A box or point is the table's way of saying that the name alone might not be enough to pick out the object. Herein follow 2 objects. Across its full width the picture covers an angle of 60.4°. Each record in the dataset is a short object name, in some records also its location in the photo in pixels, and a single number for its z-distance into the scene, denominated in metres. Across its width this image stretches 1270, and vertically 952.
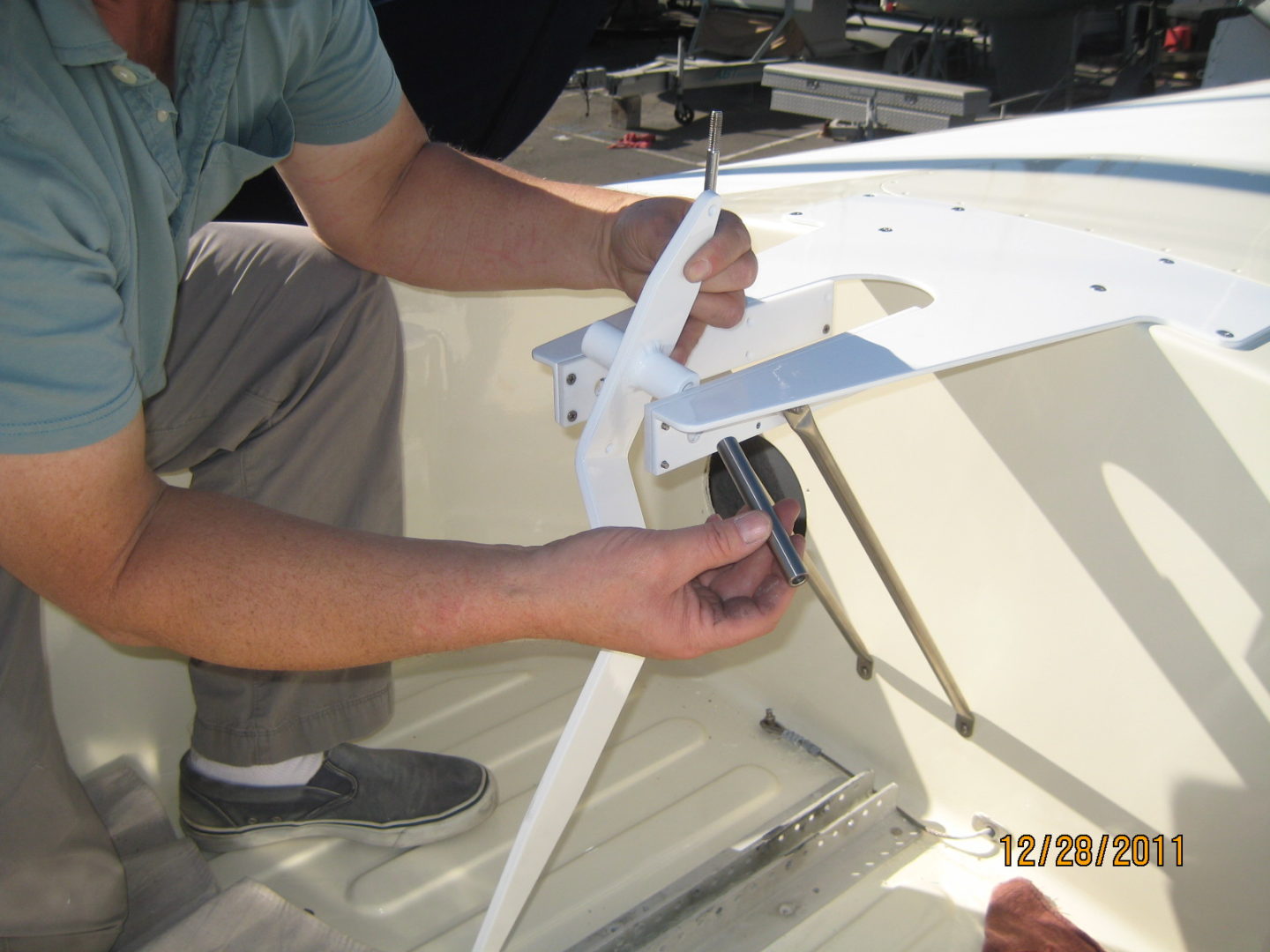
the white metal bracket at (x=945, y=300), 0.73
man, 0.70
